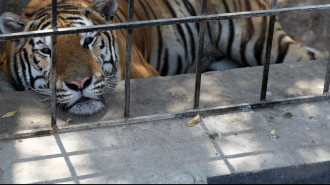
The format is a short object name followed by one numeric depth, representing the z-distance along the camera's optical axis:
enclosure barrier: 1.78
